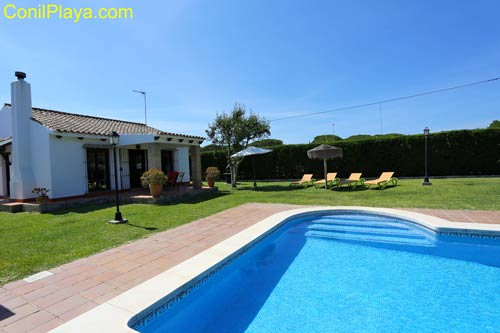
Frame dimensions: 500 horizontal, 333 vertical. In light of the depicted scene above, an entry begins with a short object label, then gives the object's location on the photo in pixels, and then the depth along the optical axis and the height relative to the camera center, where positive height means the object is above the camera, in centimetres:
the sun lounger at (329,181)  1608 -96
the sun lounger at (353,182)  1499 -97
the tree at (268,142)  3159 +380
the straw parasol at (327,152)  1538 +82
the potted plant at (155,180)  1221 -34
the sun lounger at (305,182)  1742 -102
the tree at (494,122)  3165 +460
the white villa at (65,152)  1240 +132
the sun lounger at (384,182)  1436 -103
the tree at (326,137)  4278 +491
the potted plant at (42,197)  1112 -83
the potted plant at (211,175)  1631 -27
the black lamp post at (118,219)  836 -148
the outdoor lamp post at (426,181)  1455 -112
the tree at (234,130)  1953 +310
